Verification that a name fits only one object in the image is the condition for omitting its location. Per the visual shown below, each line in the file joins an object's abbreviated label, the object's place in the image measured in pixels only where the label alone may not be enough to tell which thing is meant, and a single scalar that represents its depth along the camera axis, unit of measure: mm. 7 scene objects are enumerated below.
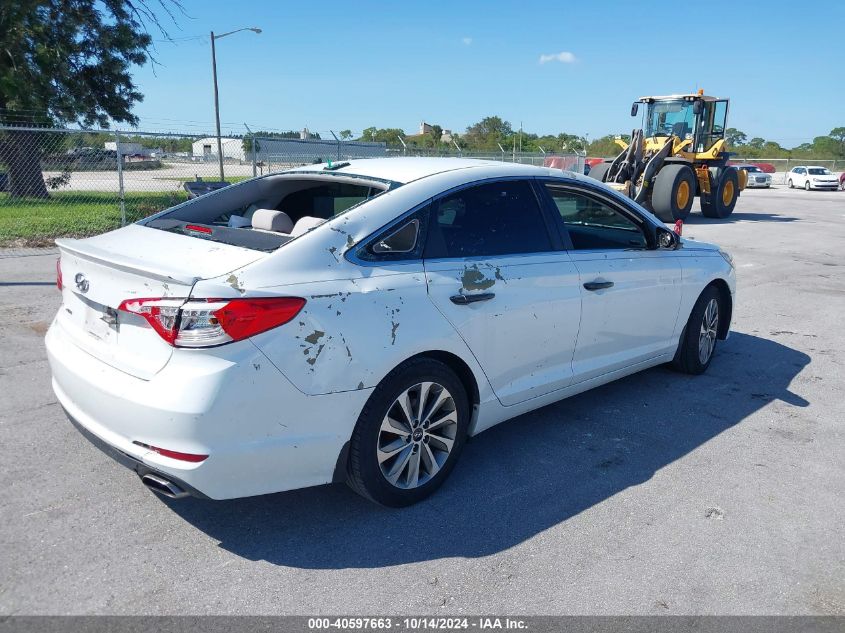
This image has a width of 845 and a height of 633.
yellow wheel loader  17750
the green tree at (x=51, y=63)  16703
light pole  27141
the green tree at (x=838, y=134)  77000
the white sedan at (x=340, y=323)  2764
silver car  40125
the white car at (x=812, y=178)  38844
